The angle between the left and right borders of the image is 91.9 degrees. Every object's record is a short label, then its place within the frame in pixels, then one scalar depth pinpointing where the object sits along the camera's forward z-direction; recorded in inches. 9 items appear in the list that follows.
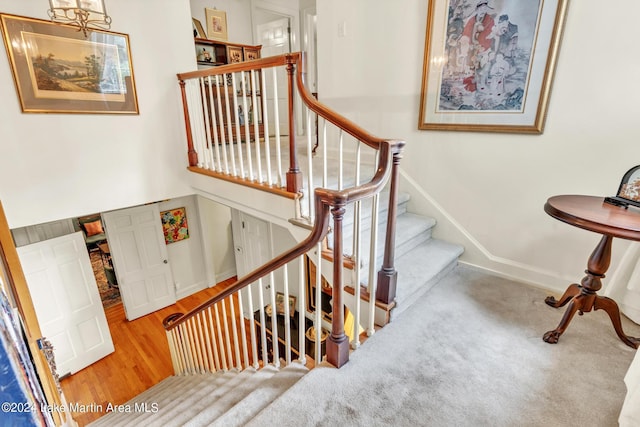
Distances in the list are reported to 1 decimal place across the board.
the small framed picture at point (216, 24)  177.9
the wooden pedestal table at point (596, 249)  58.3
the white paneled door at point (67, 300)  143.9
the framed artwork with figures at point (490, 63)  80.1
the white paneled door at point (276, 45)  198.2
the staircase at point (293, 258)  57.7
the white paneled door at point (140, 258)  178.1
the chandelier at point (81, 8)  73.7
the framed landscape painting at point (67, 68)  98.8
